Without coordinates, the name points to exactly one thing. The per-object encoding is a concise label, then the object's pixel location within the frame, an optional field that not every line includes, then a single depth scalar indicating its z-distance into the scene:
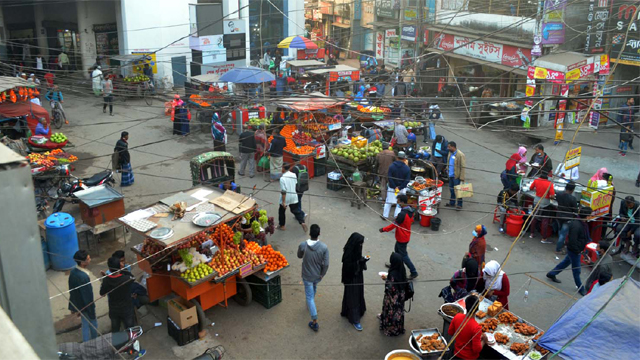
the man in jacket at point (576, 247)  9.84
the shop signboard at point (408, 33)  27.61
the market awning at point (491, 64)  21.51
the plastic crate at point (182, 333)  8.48
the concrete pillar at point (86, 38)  29.25
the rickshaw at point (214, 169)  12.52
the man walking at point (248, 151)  15.23
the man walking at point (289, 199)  12.15
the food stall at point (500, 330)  7.49
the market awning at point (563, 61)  18.38
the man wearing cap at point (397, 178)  12.84
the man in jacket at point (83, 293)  7.98
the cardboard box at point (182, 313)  8.35
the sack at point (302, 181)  12.38
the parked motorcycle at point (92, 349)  6.70
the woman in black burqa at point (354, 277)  8.69
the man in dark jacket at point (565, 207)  11.10
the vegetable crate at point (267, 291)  9.41
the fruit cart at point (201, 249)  8.58
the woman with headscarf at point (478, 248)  9.40
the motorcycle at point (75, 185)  12.36
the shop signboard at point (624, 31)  17.94
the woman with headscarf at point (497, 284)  8.48
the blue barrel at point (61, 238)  10.35
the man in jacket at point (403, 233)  9.79
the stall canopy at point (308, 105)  16.39
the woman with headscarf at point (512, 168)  13.47
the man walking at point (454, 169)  13.62
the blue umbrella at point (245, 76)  18.95
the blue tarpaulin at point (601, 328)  5.90
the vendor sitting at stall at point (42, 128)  16.27
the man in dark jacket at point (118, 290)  8.02
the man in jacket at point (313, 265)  8.69
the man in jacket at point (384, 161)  13.65
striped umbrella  26.59
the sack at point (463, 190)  13.52
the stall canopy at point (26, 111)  16.54
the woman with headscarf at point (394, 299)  8.42
